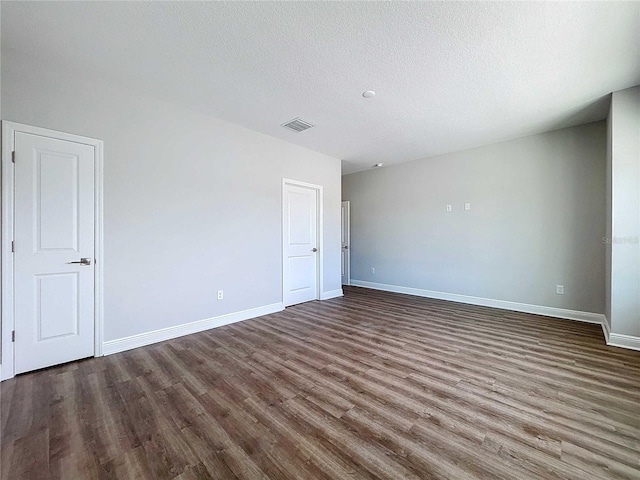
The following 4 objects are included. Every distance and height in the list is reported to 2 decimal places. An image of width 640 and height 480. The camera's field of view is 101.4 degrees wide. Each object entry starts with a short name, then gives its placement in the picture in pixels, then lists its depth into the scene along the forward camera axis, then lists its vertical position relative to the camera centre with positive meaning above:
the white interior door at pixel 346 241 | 6.71 -0.07
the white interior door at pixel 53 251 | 2.32 -0.13
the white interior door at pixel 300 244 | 4.55 -0.10
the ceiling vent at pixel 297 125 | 3.60 +1.61
